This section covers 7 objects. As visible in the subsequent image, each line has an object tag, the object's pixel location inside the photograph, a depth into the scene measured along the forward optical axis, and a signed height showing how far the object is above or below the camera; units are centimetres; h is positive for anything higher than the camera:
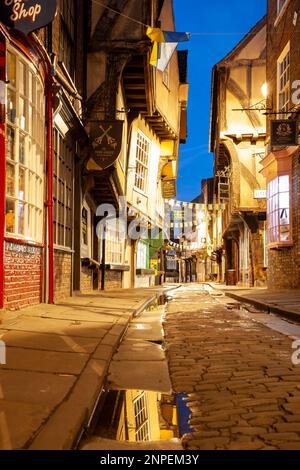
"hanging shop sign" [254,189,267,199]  2332 +356
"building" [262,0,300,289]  1519 +348
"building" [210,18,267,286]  2456 +690
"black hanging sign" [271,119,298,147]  1446 +404
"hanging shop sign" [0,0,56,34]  661 +364
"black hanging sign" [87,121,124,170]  1370 +359
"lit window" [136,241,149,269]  2562 +62
